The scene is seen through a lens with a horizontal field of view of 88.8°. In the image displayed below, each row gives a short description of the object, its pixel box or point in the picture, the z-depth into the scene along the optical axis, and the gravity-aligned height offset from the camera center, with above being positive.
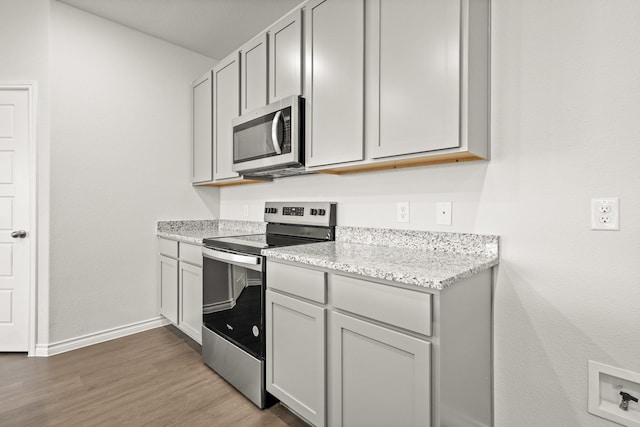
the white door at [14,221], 2.49 -0.08
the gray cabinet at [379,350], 1.13 -0.55
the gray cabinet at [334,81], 1.73 +0.75
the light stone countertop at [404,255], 1.18 -0.20
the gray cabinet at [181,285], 2.47 -0.60
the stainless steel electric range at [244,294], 1.84 -0.51
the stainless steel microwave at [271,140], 2.05 +0.50
